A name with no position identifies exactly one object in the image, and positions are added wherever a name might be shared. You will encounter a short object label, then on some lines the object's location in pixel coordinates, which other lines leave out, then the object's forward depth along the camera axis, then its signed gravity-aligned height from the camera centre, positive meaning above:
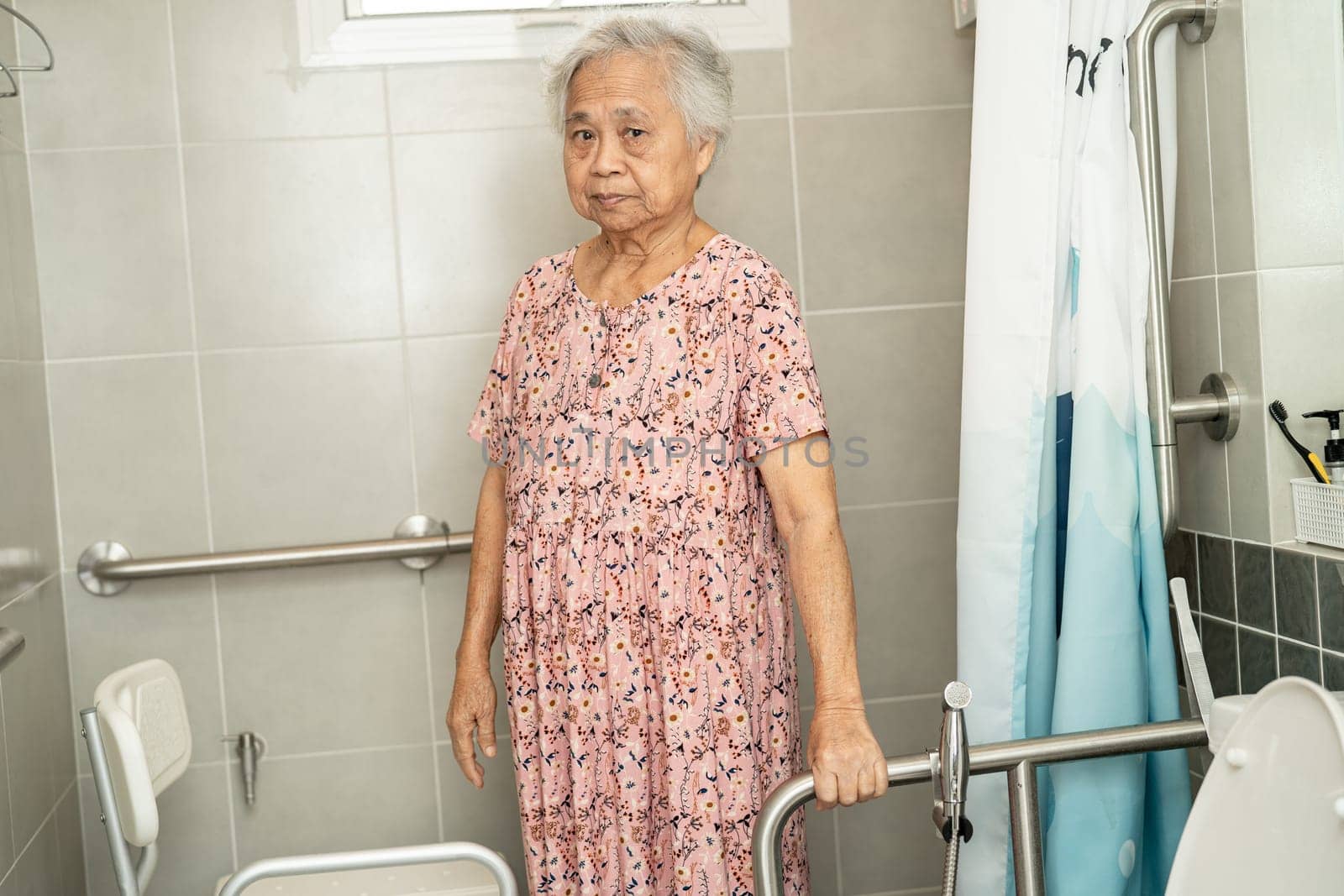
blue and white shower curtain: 1.44 -0.09
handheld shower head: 1.19 -0.38
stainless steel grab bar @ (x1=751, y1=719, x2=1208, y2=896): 1.22 -0.39
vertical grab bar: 1.46 +0.10
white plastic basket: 1.30 -0.17
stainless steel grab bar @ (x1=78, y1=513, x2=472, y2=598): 1.89 -0.20
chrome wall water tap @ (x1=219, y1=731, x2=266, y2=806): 1.97 -0.53
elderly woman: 1.43 -0.14
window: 1.94 +0.63
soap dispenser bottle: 1.32 -0.10
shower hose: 1.16 -0.47
